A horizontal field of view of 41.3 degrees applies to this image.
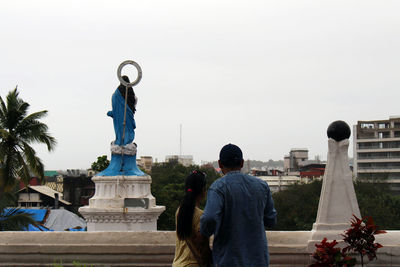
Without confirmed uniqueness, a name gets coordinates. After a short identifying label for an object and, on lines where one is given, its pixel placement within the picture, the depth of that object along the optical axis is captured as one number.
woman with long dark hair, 4.16
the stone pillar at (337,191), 5.43
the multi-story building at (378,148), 86.31
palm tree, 21.64
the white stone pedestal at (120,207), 12.05
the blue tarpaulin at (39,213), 43.98
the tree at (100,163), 35.69
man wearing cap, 3.80
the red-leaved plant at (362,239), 4.86
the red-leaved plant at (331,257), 4.61
